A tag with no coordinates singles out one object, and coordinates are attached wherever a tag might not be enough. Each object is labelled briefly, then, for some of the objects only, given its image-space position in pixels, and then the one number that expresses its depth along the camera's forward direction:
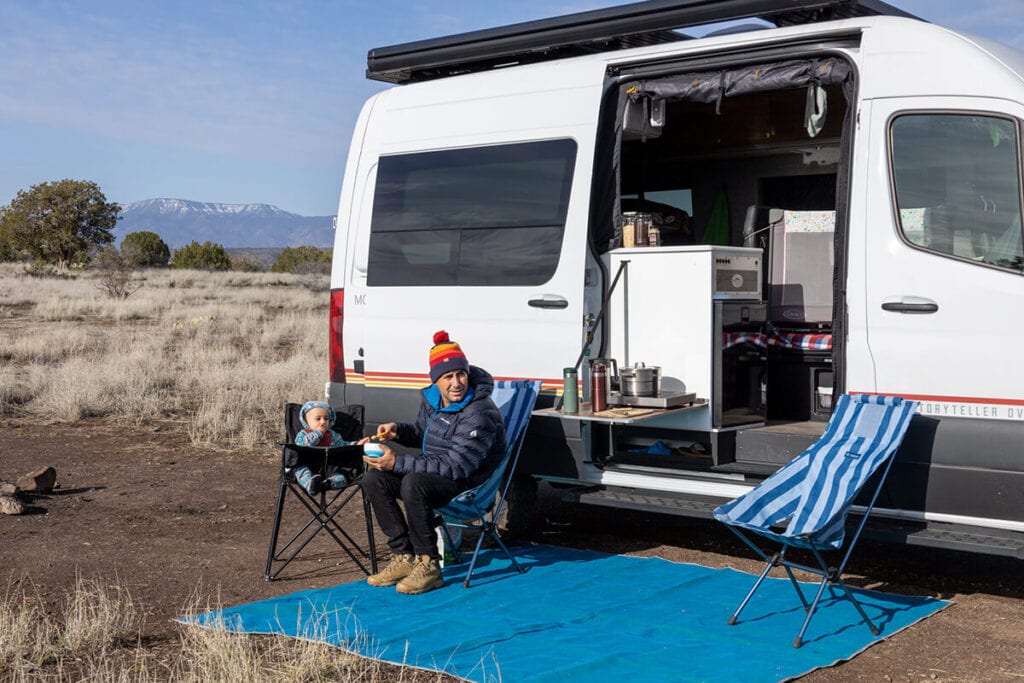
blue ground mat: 4.54
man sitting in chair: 5.66
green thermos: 5.89
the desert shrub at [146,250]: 39.91
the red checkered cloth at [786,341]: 6.34
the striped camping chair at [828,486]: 4.83
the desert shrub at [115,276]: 27.67
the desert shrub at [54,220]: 44.62
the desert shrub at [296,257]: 54.37
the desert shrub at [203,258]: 52.70
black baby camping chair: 5.82
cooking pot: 5.86
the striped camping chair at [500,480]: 5.77
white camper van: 5.04
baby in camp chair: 5.92
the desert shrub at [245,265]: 54.22
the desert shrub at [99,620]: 4.64
